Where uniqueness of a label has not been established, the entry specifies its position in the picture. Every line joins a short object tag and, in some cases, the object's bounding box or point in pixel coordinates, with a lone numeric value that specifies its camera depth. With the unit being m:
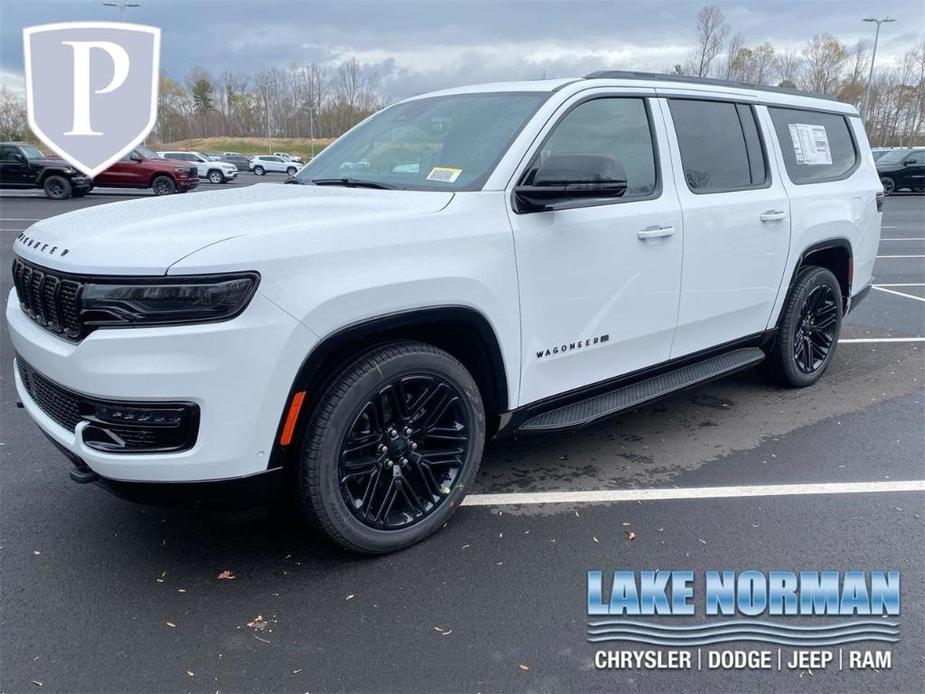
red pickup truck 23.95
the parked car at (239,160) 56.09
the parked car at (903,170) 25.88
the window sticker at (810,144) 5.07
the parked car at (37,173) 22.28
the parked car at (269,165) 55.03
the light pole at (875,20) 42.93
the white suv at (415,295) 2.54
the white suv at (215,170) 40.19
